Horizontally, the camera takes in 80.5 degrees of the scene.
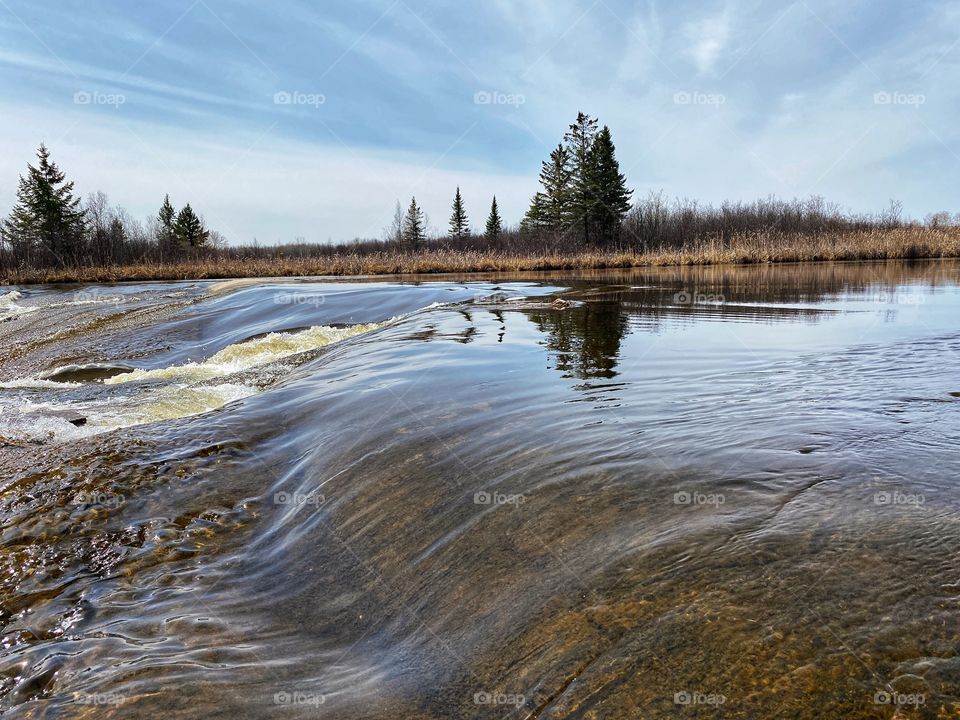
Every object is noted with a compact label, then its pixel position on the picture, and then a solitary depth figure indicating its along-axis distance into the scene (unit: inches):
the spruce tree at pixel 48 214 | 1630.2
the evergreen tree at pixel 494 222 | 2512.3
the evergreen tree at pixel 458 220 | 2645.2
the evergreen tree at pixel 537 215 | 2149.4
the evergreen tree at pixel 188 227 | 2279.4
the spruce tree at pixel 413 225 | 2699.3
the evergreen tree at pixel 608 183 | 1768.0
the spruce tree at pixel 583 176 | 1787.6
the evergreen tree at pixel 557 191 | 1898.4
